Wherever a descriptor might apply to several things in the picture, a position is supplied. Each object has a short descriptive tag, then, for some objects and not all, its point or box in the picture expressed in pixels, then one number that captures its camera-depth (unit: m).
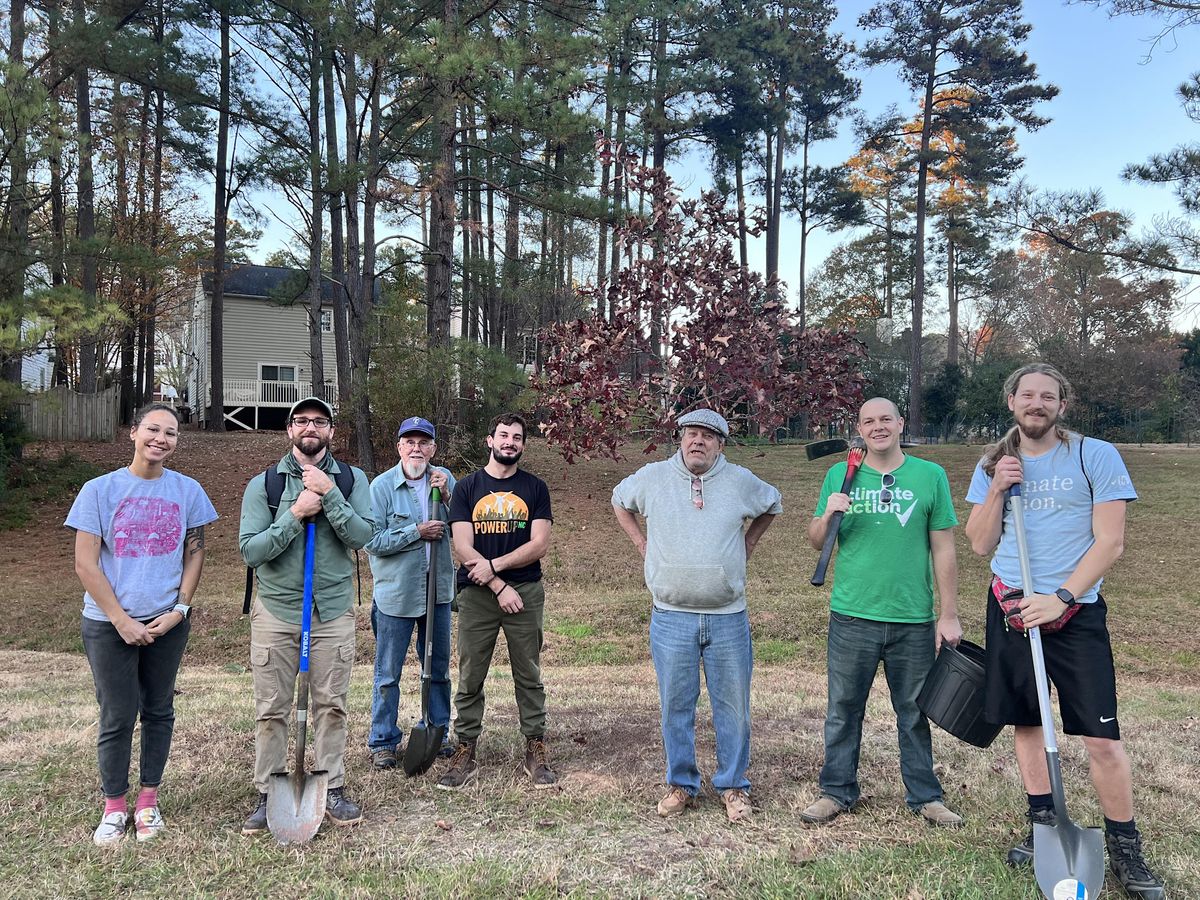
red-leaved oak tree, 9.52
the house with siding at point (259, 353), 30.73
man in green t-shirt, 4.02
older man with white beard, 4.93
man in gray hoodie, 4.15
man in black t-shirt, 4.64
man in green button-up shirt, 4.00
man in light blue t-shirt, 3.40
